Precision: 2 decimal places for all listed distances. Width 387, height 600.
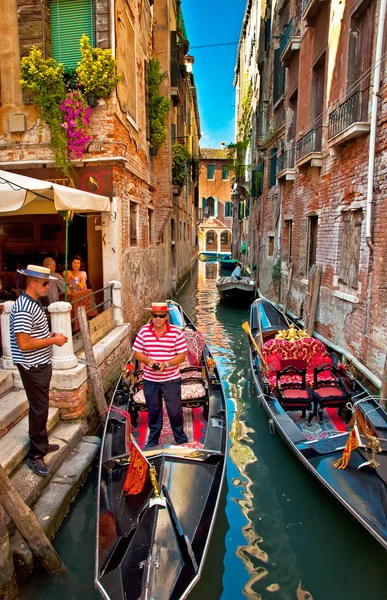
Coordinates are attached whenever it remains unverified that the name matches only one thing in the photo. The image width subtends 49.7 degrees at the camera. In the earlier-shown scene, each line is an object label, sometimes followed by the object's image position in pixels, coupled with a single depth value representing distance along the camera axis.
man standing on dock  3.02
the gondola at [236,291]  13.59
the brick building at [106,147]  6.07
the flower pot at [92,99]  5.97
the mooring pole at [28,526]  2.49
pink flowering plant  5.95
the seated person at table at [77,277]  6.18
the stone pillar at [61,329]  4.22
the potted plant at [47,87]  5.88
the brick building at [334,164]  5.01
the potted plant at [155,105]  8.98
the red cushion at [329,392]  4.40
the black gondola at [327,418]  3.12
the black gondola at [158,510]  2.24
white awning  4.30
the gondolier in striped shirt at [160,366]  3.41
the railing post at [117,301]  6.49
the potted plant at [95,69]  5.84
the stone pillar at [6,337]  4.37
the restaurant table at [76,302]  5.45
